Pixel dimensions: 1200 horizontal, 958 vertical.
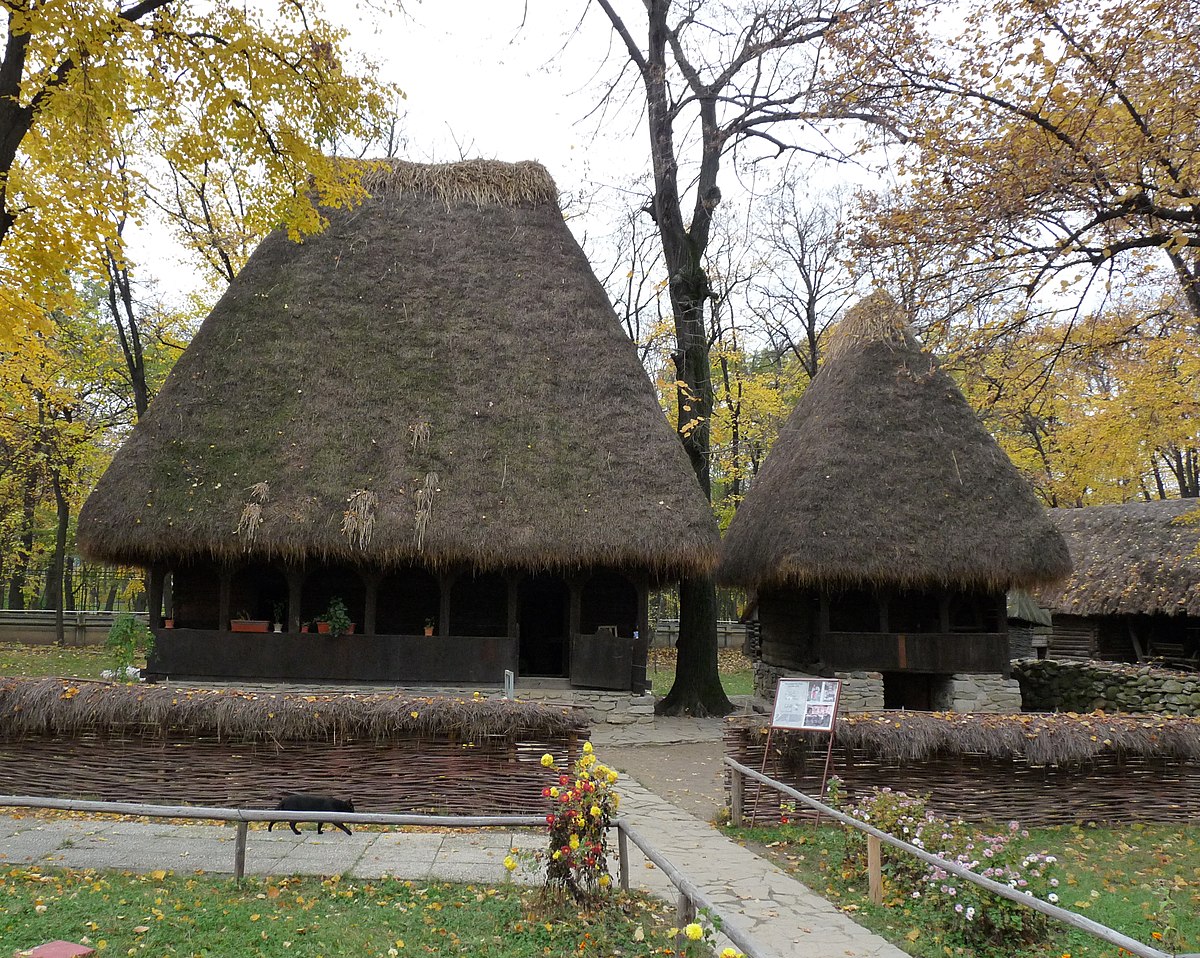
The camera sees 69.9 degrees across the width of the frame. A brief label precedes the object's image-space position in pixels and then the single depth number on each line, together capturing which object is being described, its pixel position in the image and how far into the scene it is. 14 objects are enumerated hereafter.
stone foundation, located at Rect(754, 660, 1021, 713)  15.30
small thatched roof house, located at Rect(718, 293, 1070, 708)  15.02
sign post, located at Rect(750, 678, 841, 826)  8.28
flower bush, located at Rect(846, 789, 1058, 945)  5.58
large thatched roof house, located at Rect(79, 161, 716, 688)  13.37
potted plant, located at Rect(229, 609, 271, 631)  14.04
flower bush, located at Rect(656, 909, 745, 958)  4.21
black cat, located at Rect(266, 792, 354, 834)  6.84
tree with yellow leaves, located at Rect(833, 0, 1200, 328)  7.40
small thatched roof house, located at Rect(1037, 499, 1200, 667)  20.48
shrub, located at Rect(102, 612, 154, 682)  13.24
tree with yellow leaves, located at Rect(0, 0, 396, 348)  8.16
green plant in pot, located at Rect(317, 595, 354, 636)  13.84
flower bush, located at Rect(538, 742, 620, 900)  5.56
